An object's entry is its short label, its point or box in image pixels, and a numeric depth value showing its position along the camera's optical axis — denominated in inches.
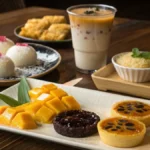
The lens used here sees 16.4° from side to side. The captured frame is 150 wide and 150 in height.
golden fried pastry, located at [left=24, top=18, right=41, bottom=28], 56.5
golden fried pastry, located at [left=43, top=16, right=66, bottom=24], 58.8
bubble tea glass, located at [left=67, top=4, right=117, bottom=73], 43.6
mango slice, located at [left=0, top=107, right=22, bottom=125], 33.3
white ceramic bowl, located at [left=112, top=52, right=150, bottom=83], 40.5
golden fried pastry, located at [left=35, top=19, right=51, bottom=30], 56.0
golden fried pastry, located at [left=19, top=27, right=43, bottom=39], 54.4
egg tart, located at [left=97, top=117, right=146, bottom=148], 30.3
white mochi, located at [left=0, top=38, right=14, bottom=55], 48.0
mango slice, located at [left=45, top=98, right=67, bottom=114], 34.3
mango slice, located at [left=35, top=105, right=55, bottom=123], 33.6
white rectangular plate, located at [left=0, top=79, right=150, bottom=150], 30.9
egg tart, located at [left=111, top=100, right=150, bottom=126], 33.0
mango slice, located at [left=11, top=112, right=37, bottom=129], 32.6
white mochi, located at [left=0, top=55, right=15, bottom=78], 42.6
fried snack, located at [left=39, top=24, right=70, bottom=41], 53.5
